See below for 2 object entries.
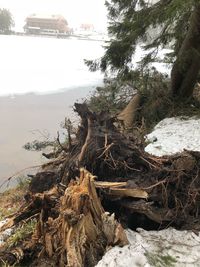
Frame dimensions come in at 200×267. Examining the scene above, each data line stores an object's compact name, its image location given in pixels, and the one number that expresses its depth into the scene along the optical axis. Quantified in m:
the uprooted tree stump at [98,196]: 2.55
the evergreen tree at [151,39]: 6.06
